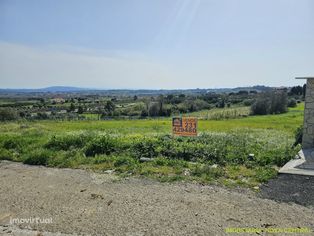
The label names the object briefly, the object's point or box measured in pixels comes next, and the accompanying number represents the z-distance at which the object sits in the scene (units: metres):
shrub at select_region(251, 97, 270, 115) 41.03
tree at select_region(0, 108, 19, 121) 35.59
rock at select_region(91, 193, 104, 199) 4.81
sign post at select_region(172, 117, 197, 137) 7.96
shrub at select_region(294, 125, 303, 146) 8.62
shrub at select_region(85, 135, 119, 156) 7.80
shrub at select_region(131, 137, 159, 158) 7.36
